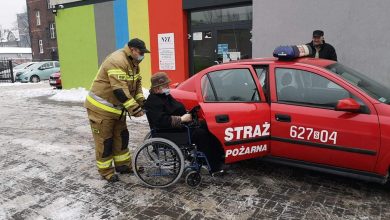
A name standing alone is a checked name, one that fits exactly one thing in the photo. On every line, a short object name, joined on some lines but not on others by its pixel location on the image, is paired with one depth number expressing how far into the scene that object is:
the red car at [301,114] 3.50
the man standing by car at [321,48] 5.76
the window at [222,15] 9.10
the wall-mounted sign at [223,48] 9.73
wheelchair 4.01
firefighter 4.04
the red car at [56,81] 15.29
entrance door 9.25
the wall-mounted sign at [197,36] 10.12
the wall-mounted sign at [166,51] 10.55
